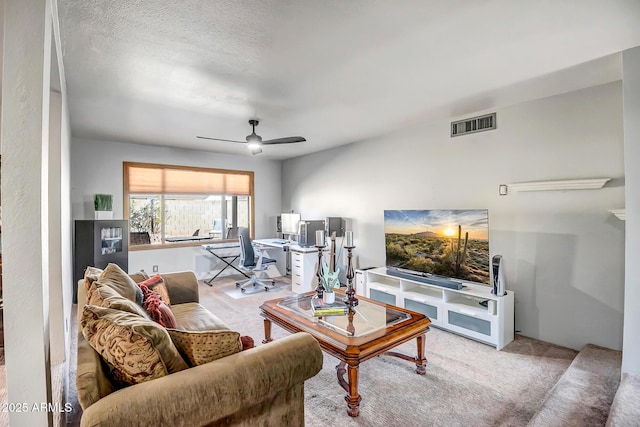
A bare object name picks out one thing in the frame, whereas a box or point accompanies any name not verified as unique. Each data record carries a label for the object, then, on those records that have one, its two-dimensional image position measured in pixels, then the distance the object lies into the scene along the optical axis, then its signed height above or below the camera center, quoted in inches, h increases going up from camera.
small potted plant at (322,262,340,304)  112.2 -25.5
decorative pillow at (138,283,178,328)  76.4 -24.1
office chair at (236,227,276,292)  202.4 -30.8
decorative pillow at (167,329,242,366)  56.0 -23.6
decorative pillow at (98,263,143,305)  80.7 -18.1
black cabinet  171.9 -17.0
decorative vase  112.7 -30.2
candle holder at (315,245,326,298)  118.0 -24.5
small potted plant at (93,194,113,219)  182.7 +4.8
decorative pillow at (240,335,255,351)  64.9 -26.9
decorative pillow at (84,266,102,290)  80.6 -16.8
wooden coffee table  81.2 -34.3
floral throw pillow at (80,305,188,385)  48.8 -20.8
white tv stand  119.4 -39.4
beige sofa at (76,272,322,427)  44.3 -27.3
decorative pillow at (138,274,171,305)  104.9 -24.2
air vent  138.2 +39.3
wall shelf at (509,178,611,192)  108.6 +9.7
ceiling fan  141.8 +33.5
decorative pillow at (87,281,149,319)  61.3 -17.4
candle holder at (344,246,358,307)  110.2 -26.6
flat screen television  131.4 -13.6
